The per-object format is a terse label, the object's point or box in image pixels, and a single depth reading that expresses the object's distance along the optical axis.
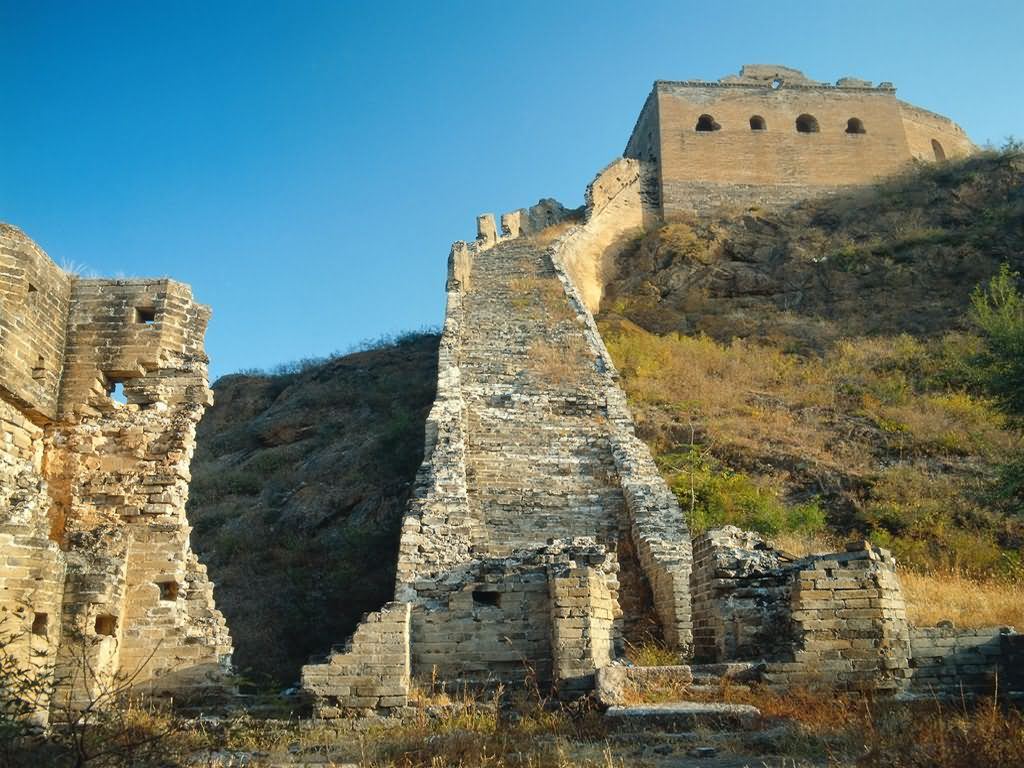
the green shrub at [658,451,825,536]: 14.70
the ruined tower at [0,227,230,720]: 8.30
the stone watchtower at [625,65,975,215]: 34.53
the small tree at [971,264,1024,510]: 13.47
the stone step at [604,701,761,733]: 6.98
